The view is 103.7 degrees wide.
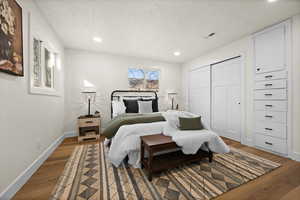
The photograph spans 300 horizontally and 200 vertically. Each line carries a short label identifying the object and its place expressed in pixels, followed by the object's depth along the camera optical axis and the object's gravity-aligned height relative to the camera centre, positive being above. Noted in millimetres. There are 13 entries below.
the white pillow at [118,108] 3105 -229
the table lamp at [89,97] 3427 +76
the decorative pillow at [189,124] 2061 -434
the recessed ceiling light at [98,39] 2832 +1477
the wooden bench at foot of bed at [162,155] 1530 -887
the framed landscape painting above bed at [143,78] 4100 +758
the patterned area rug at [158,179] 1308 -1051
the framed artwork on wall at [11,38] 1161 +669
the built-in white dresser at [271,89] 2197 +202
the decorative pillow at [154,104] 3496 -141
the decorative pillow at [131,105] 3248 -159
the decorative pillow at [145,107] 3231 -210
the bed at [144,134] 1769 -572
